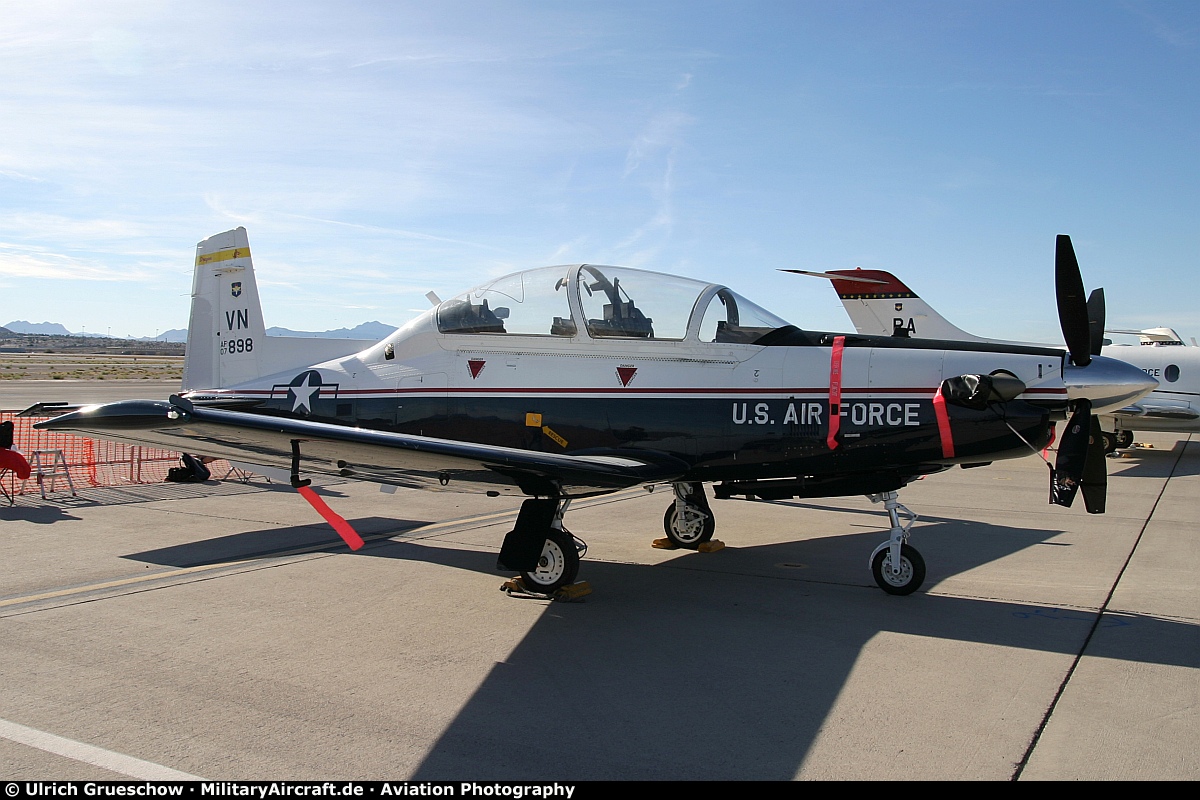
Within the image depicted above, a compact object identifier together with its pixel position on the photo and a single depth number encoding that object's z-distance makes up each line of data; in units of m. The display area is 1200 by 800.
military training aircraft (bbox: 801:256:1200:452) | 16.69
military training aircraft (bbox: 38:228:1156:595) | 5.35
